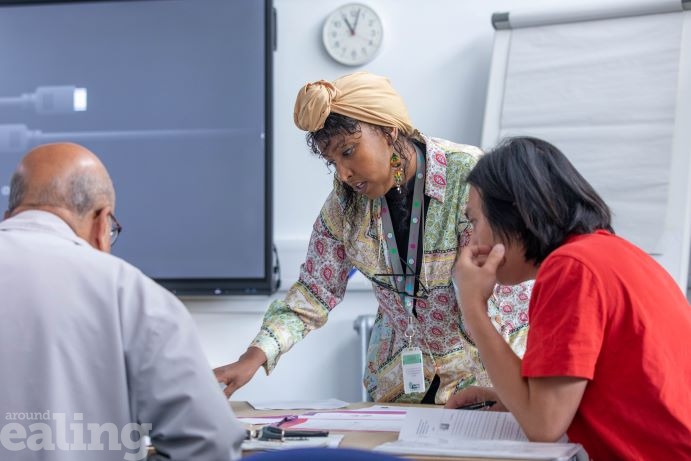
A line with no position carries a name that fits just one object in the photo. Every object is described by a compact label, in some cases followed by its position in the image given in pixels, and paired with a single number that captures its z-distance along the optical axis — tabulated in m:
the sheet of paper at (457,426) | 3.23
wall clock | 5.50
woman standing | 3.72
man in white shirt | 2.92
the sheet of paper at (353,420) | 3.39
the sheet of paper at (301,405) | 3.68
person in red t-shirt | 3.09
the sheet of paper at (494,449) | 3.05
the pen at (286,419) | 3.45
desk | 3.11
